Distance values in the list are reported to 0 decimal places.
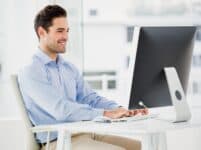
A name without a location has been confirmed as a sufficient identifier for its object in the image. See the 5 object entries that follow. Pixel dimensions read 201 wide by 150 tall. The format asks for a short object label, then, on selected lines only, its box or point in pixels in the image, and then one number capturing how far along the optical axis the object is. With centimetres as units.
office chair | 294
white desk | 235
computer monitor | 261
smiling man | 285
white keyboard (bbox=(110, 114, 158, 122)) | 272
